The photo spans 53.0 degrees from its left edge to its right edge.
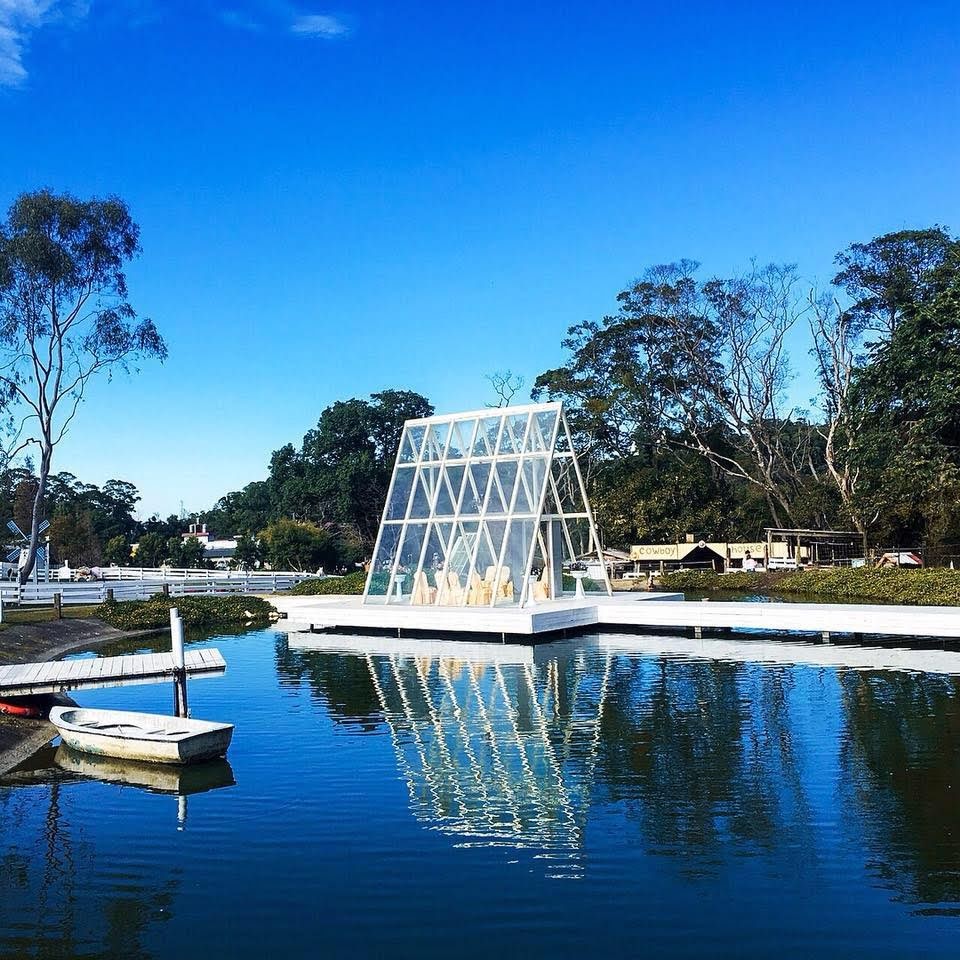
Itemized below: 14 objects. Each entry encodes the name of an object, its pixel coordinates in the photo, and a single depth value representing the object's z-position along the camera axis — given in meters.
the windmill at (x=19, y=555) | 50.53
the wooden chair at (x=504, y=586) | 25.94
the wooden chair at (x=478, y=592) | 26.06
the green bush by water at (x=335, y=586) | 37.78
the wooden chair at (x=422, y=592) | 27.06
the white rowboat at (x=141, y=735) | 12.75
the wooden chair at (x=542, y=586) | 27.30
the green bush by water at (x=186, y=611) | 30.16
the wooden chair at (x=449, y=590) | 26.53
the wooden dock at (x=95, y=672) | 15.93
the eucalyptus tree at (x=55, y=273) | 35.19
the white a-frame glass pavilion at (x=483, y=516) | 26.02
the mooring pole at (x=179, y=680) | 15.71
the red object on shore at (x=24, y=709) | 16.58
